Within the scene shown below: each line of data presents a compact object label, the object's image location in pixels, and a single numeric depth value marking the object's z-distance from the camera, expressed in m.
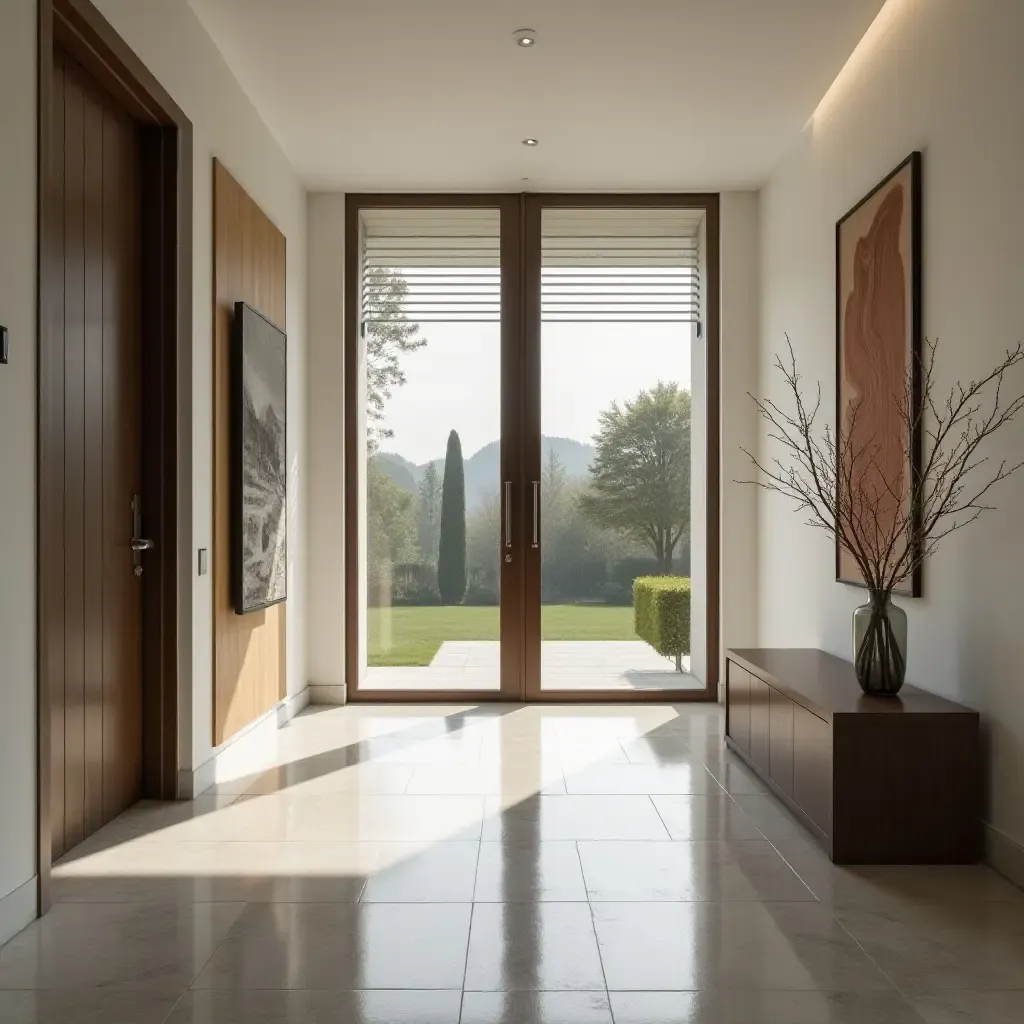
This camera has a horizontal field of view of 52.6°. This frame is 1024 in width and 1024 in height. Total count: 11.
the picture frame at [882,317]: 3.95
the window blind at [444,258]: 6.55
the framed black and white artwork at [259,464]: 4.73
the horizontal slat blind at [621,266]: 6.56
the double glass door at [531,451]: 6.52
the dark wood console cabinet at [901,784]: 3.36
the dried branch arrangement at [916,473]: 3.46
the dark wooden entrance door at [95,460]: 3.40
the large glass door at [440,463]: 6.53
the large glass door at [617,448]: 6.52
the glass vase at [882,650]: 3.67
